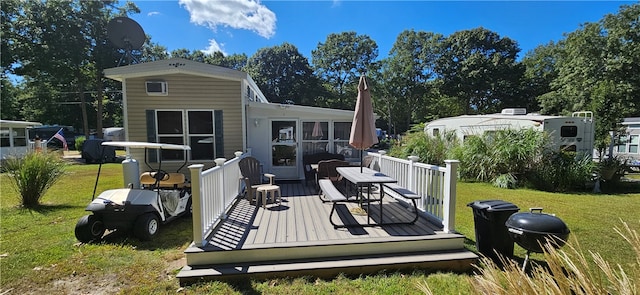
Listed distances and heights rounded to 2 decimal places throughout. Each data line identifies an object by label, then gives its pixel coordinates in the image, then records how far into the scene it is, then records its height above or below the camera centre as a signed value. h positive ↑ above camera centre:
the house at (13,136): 15.03 -0.19
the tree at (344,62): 31.45 +7.89
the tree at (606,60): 17.39 +4.65
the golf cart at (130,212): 4.41 -1.28
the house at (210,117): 7.14 +0.41
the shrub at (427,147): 11.16 -0.61
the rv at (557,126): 9.78 +0.23
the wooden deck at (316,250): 3.41 -1.49
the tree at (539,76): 26.02 +5.25
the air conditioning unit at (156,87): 7.11 +1.13
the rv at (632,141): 13.82 -0.43
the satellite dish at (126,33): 8.77 +3.10
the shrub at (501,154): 9.30 -0.74
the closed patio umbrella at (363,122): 5.07 +0.19
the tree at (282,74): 31.03 +6.38
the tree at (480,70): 26.11 +5.85
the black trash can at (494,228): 3.76 -1.27
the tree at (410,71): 28.69 +6.21
